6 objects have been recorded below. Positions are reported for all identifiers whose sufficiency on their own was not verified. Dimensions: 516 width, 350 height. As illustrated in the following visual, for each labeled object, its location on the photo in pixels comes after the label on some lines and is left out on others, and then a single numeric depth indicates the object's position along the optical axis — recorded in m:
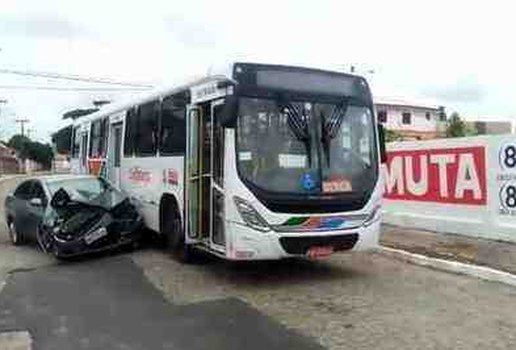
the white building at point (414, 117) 94.12
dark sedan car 14.45
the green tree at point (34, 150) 131.88
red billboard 15.47
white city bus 10.89
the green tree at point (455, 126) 68.31
